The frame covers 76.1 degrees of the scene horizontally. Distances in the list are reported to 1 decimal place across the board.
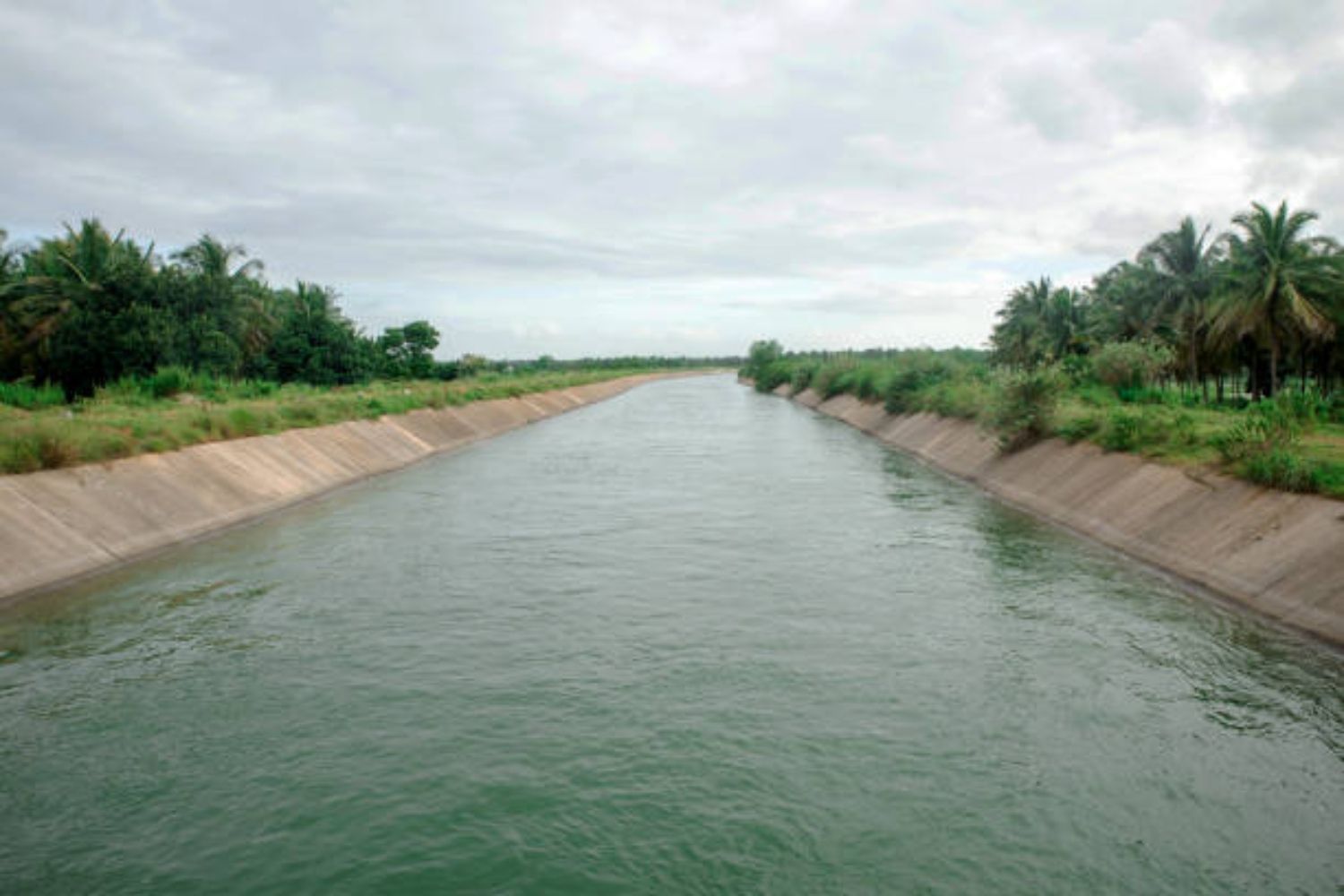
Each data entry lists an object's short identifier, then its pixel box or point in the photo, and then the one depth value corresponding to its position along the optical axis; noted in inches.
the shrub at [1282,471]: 585.9
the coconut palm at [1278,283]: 1530.5
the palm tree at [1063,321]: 2591.0
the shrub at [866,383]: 2385.3
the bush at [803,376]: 3875.5
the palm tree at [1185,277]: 1903.3
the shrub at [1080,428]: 965.8
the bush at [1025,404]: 1088.8
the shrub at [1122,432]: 858.1
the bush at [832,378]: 2933.1
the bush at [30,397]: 1230.2
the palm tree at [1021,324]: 2687.0
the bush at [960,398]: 1395.1
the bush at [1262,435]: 664.4
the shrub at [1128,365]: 1460.4
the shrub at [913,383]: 1892.2
